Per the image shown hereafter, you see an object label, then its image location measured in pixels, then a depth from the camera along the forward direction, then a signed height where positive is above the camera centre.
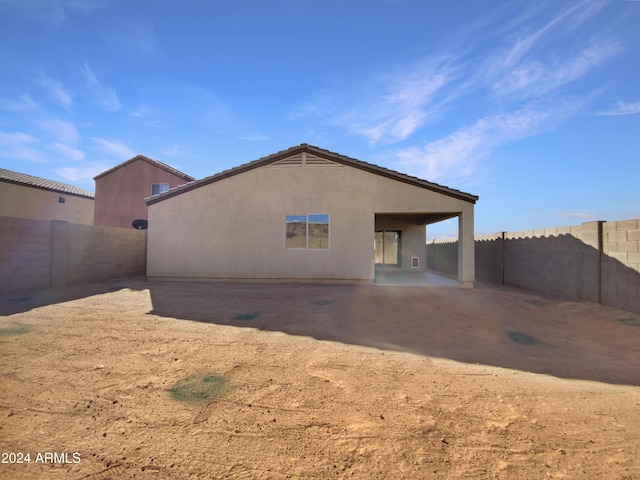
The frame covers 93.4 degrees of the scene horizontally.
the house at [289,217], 11.09 +1.27
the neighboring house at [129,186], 21.73 +4.48
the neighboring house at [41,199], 18.97 +3.36
